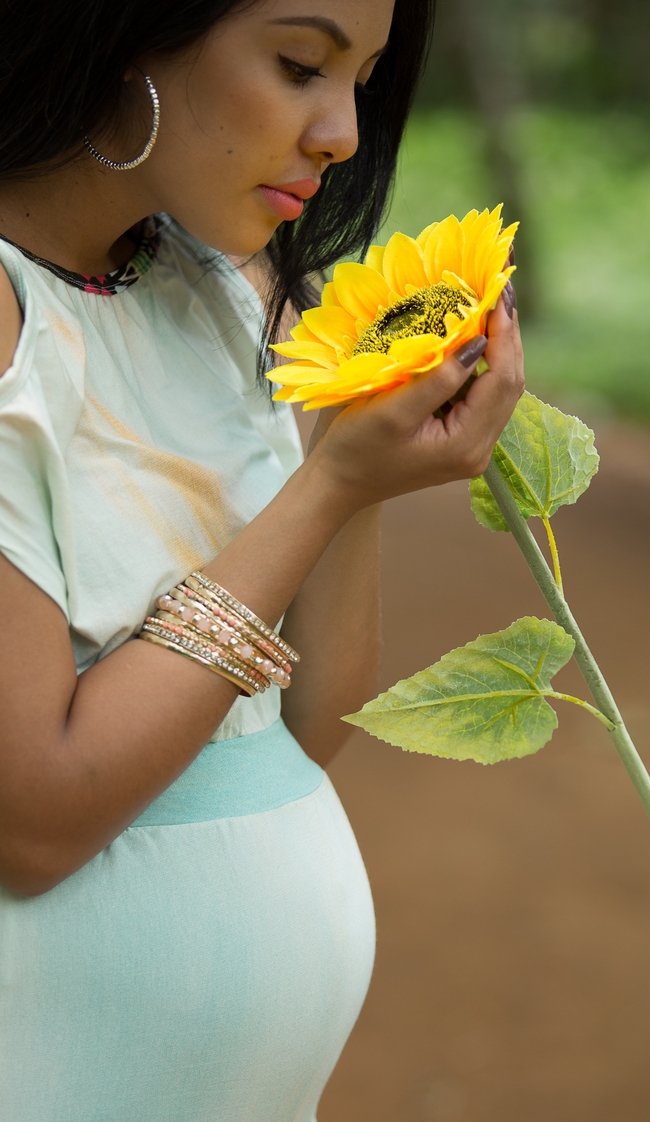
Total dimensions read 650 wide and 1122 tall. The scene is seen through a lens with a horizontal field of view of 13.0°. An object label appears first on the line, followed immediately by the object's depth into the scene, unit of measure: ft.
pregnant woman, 4.59
